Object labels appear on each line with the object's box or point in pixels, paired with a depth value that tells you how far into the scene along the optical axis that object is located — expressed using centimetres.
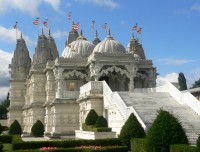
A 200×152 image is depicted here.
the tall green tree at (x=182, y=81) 7124
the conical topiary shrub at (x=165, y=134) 1573
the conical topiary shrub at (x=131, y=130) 2100
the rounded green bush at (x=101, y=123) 2940
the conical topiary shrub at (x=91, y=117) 3237
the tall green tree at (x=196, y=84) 9061
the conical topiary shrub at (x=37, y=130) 4254
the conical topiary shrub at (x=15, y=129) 3941
